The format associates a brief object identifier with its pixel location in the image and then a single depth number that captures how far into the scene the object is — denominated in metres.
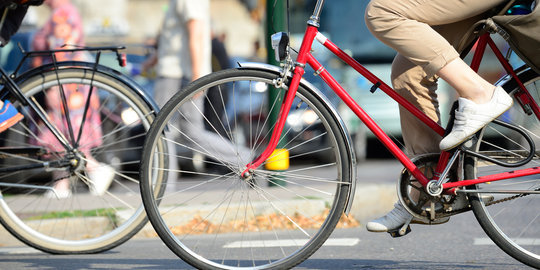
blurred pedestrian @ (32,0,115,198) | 9.23
